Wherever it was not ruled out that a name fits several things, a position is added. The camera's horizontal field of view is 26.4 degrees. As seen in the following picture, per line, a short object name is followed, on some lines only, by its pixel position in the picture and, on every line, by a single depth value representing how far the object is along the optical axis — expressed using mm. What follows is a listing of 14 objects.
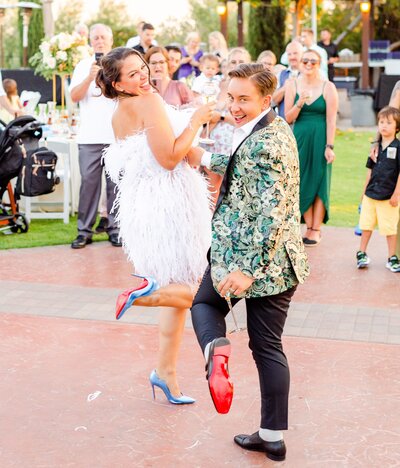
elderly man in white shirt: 8055
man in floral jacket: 3355
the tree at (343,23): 36656
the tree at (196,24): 39000
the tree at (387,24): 32656
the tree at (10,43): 36044
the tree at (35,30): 26844
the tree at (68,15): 37281
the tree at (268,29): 29391
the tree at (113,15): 37719
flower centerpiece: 10039
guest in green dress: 8203
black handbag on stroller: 8625
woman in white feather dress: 3992
